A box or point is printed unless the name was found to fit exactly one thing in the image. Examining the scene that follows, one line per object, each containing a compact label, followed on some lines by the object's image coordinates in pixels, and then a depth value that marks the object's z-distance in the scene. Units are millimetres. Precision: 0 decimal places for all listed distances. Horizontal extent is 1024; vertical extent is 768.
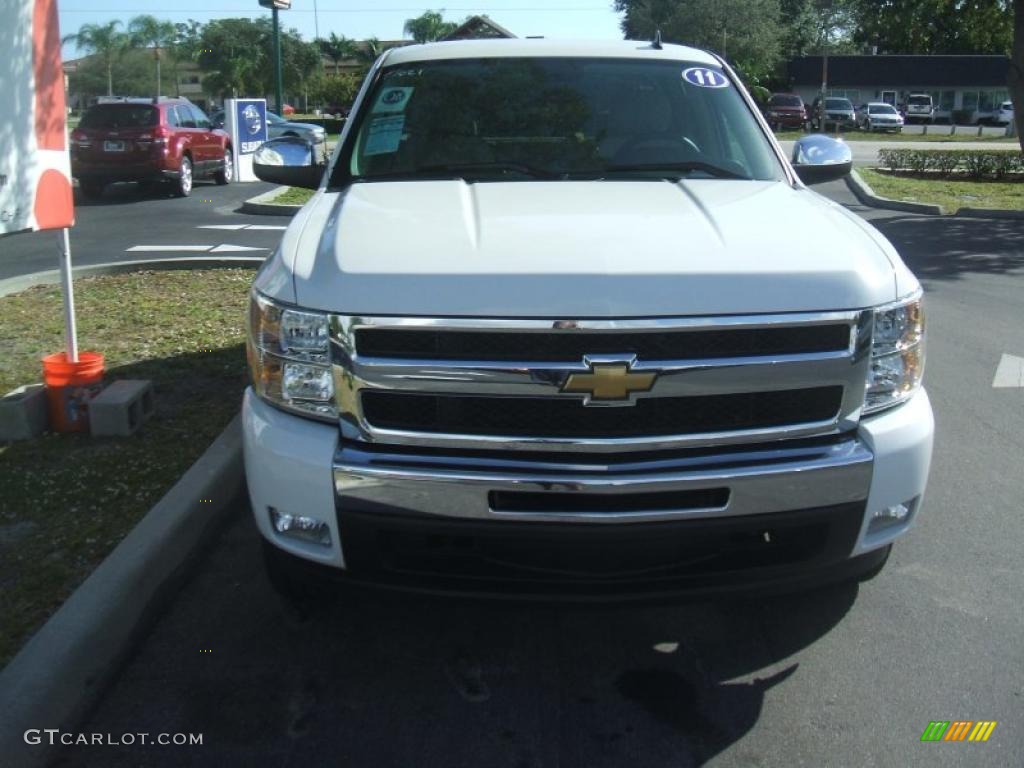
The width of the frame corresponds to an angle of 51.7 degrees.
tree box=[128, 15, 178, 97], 83062
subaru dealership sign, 21391
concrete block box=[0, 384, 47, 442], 4949
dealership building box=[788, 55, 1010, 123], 68125
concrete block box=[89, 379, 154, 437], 5020
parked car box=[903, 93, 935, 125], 60875
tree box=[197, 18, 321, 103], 66812
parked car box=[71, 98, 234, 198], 17484
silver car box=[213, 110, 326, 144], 23248
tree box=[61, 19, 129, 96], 82812
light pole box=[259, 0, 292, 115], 20016
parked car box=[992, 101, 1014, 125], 57381
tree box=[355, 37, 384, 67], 71838
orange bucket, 5102
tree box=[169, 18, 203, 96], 77288
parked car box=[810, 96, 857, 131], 52000
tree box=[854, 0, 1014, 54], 21797
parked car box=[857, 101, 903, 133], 50531
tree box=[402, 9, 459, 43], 86375
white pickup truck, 2859
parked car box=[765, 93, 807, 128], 48594
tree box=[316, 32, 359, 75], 93375
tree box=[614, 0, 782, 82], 59281
